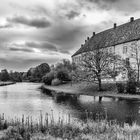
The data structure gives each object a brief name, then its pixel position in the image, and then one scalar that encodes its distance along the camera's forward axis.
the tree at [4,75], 131.88
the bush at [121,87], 34.97
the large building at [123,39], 46.86
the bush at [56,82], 62.94
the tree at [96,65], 39.66
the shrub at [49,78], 68.44
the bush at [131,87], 33.50
